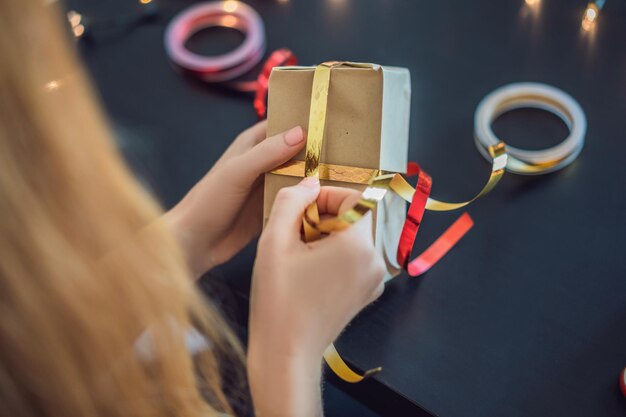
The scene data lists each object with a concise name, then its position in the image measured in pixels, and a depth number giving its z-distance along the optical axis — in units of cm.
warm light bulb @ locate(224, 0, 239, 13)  108
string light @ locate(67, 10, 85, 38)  112
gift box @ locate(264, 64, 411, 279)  69
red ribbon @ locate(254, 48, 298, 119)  95
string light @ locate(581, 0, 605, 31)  92
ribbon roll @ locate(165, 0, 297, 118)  97
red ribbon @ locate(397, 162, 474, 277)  74
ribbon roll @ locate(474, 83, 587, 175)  80
